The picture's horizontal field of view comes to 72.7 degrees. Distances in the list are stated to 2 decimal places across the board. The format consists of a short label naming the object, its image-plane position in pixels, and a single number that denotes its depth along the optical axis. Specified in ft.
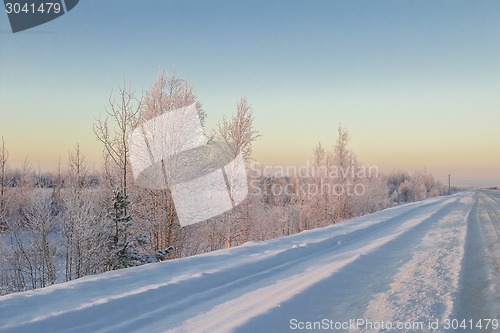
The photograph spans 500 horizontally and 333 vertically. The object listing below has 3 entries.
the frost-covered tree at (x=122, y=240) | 43.16
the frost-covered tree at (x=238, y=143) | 65.57
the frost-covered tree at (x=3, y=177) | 84.97
